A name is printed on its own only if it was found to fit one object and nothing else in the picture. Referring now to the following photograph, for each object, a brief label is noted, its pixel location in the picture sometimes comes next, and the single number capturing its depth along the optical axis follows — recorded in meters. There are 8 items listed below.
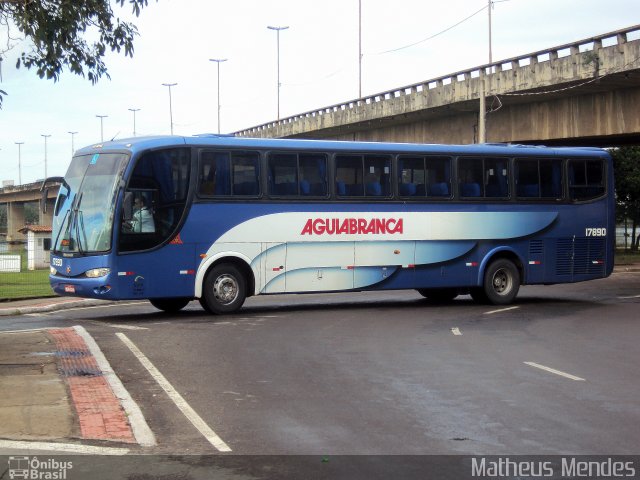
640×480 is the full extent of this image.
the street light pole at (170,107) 97.86
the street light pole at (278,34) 77.69
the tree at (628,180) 59.25
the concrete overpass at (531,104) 33.72
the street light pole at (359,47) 66.81
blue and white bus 20.00
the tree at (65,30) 13.08
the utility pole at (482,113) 40.12
